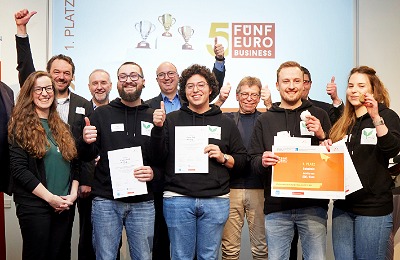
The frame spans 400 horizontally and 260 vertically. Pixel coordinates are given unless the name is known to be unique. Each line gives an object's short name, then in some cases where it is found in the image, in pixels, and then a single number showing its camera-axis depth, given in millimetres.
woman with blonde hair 2805
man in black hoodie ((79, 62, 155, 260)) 3074
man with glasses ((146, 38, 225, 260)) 3906
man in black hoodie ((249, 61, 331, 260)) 2961
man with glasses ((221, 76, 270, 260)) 3729
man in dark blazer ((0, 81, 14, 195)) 3368
